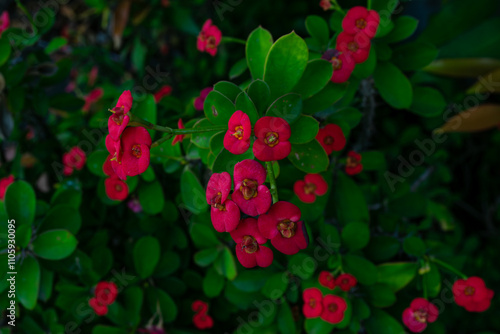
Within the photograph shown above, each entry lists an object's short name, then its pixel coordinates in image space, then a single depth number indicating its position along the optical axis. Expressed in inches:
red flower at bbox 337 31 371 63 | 12.5
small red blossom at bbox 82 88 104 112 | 20.7
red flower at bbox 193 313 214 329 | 15.4
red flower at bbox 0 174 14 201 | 15.1
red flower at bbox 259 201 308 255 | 10.8
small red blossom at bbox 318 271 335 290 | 13.4
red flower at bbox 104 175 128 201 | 13.8
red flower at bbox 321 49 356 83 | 12.5
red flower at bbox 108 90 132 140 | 10.9
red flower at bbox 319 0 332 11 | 13.4
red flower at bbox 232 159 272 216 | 10.6
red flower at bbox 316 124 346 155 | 12.8
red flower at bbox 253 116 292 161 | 10.8
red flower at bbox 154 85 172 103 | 17.4
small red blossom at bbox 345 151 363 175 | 14.4
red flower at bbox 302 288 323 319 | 13.2
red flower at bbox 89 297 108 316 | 14.3
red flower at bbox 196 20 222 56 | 14.1
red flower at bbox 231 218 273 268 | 10.9
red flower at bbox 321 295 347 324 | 13.2
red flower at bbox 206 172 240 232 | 10.7
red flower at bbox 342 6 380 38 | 12.6
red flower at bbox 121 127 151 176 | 10.9
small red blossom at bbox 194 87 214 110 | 13.5
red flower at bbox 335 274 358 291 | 13.5
